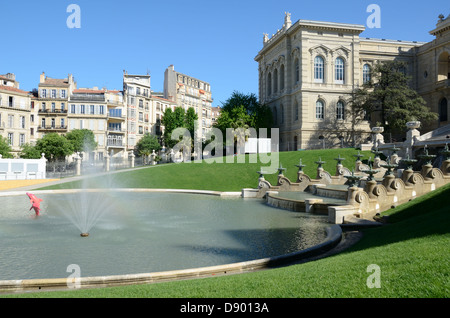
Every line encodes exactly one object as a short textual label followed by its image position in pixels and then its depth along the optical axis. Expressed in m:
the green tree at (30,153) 55.06
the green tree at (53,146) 56.38
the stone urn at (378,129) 41.19
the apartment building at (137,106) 73.38
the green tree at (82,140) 62.03
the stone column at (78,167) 46.73
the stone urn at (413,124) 34.16
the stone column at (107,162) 49.18
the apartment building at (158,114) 80.69
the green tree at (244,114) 56.44
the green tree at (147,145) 71.56
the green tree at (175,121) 75.00
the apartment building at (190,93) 93.75
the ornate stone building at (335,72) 52.72
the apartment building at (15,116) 59.38
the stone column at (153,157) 63.76
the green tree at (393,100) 46.90
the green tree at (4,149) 51.59
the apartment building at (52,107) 68.25
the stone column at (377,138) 41.19
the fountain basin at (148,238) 9.92
